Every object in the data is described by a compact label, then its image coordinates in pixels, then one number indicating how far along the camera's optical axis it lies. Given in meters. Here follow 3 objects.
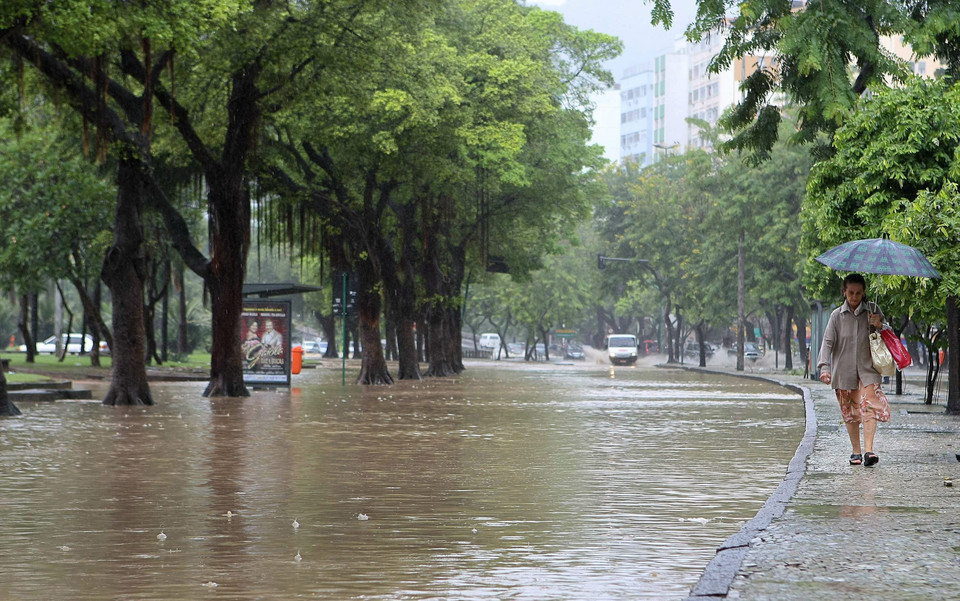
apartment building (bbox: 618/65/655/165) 175.88
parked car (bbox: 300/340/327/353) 141.38
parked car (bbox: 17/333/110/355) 93.35
